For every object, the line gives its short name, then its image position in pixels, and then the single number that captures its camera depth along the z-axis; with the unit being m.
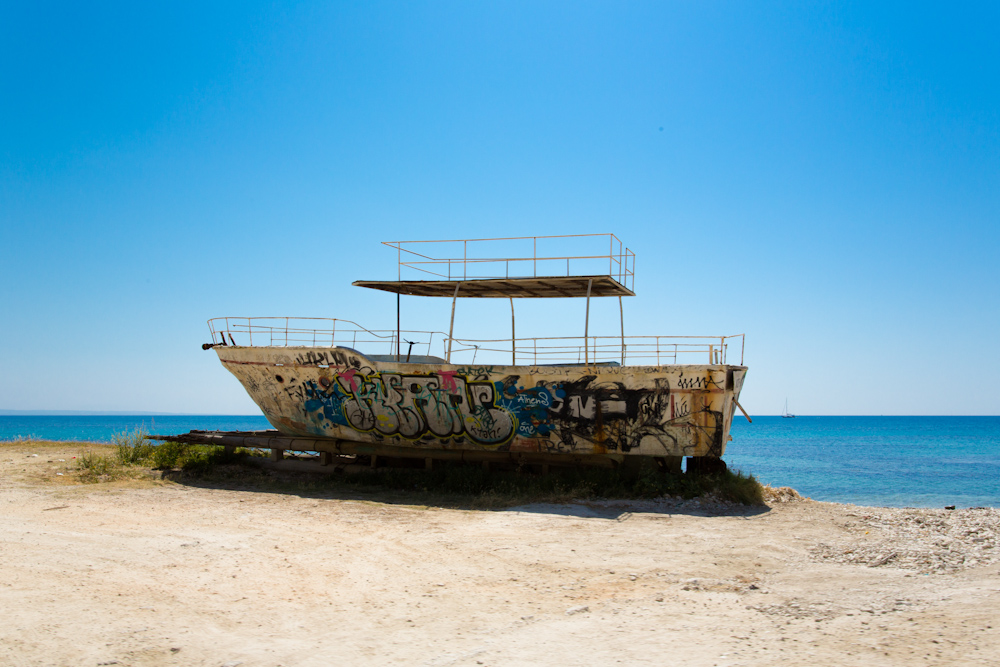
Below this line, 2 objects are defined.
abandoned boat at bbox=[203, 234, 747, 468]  13.62
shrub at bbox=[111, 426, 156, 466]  16.01
